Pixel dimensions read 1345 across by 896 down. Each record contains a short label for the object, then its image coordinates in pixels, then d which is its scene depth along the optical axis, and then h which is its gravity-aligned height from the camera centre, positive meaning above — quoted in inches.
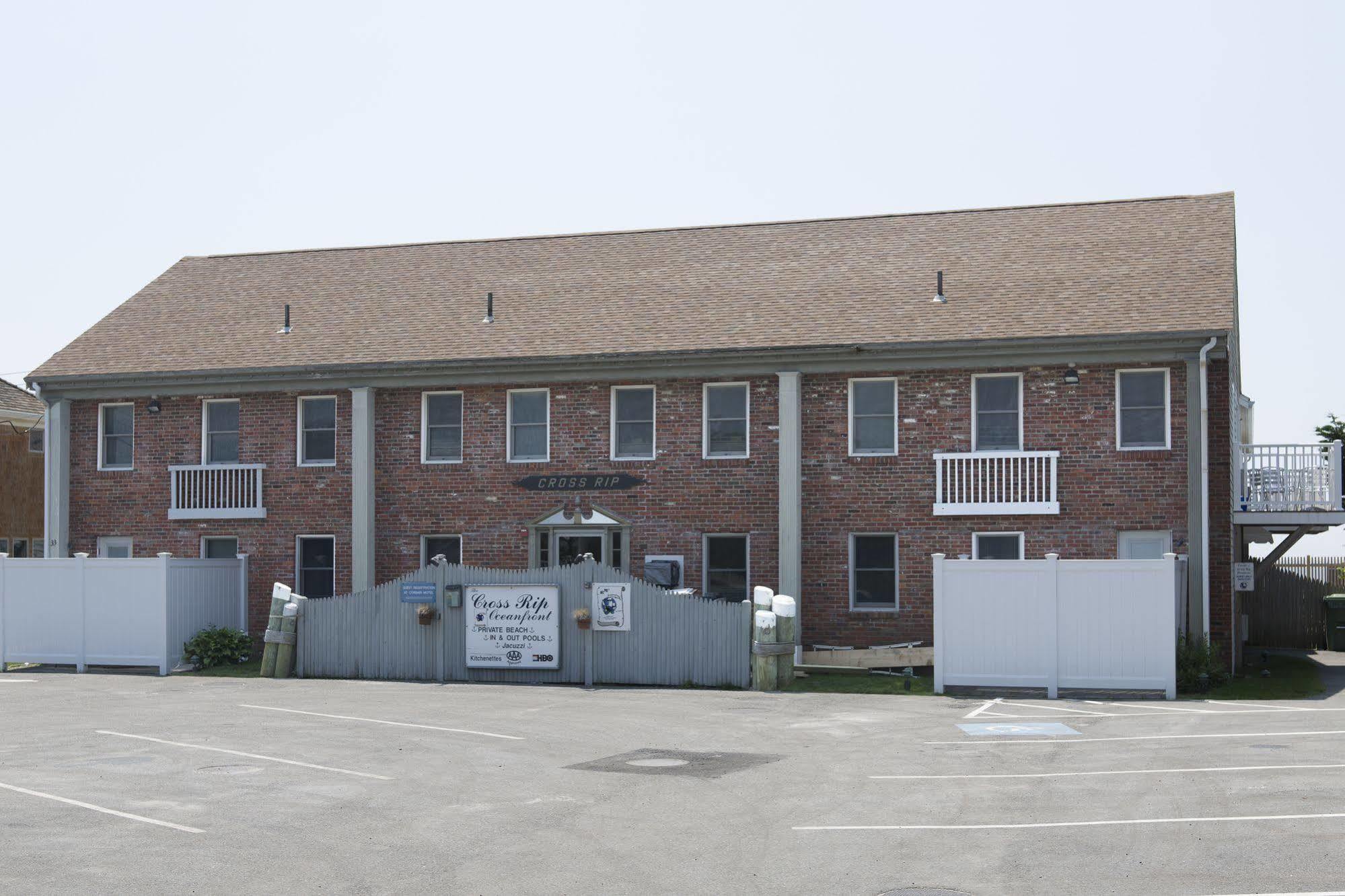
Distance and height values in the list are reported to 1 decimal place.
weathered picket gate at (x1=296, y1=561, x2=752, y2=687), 869.8 -78.9
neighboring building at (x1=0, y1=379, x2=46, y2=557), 1529.3 +29.7
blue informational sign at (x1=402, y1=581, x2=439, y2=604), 916.0 -51.5
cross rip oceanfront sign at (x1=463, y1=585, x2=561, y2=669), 896.3 -71.5
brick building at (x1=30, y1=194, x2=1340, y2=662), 946.1 +64.3
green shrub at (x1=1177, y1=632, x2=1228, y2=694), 828.0 -90.0
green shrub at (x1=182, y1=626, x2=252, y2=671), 997.2 -93.7
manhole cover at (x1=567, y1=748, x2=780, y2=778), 552.7 -97.4
